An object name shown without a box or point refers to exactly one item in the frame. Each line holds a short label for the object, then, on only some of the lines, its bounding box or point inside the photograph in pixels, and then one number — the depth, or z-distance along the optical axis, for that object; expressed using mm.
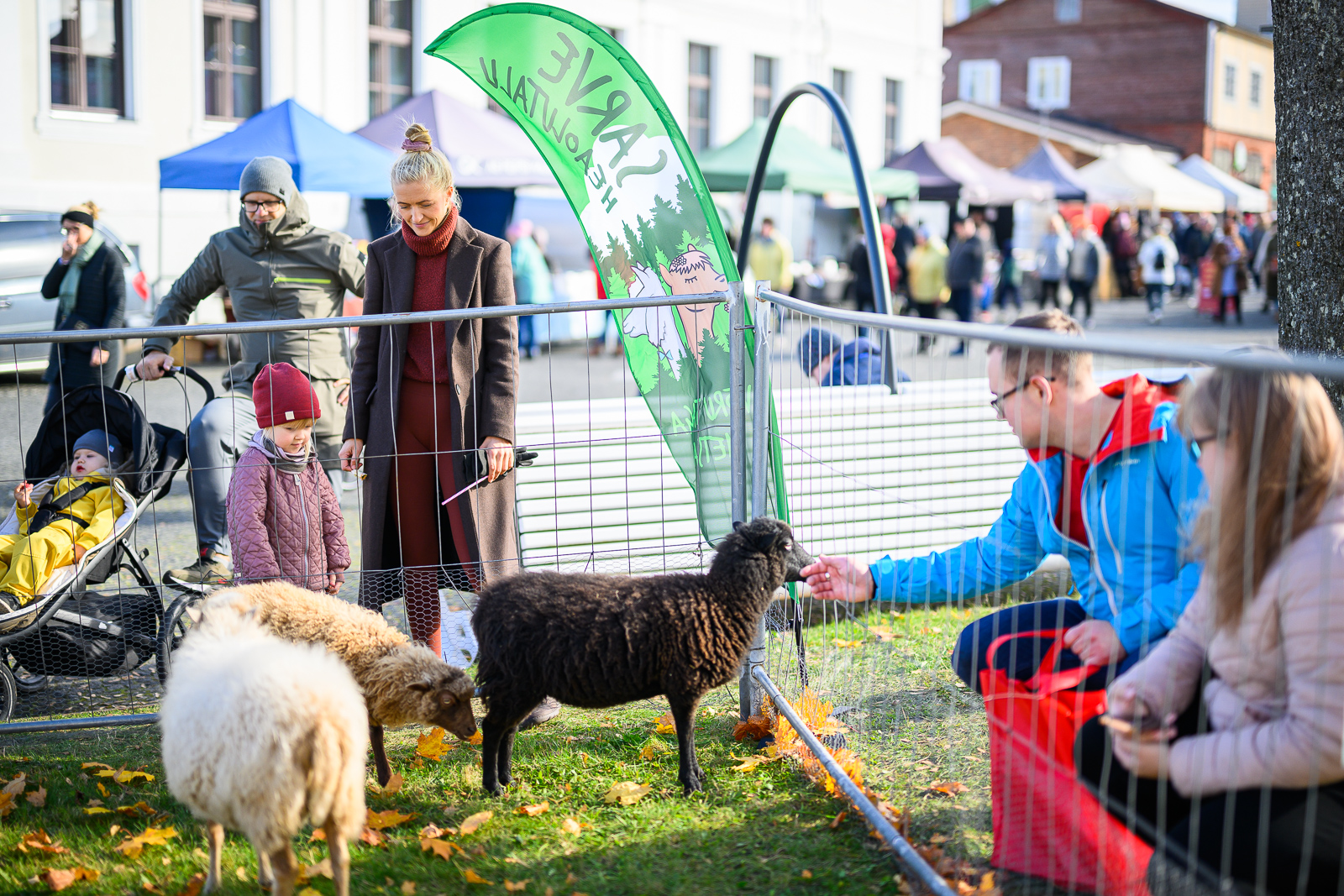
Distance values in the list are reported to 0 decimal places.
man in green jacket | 5418
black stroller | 4277
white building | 16531
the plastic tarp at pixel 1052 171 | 25969
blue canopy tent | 9922
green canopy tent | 16656
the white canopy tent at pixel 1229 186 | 37188
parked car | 12211
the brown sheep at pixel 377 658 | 3436
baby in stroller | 4227
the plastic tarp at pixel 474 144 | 12320
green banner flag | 4574
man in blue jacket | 2801
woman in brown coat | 4141
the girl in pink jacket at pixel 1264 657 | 2152
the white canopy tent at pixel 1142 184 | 28688
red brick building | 49188
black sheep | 3434
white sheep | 2680
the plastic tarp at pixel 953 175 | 21188
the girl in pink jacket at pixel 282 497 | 4043
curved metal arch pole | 6086
